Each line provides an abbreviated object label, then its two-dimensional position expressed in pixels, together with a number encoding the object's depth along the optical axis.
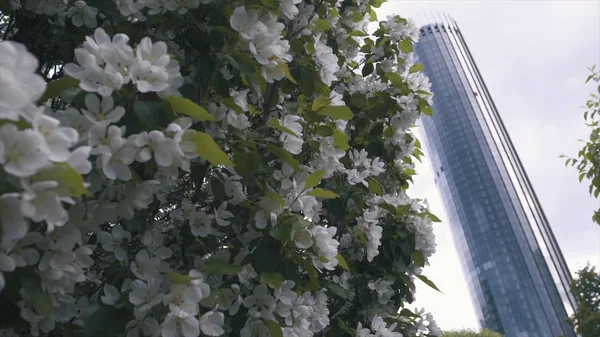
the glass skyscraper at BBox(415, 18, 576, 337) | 58.34
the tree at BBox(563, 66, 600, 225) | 3.98
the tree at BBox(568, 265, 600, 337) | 11.46
